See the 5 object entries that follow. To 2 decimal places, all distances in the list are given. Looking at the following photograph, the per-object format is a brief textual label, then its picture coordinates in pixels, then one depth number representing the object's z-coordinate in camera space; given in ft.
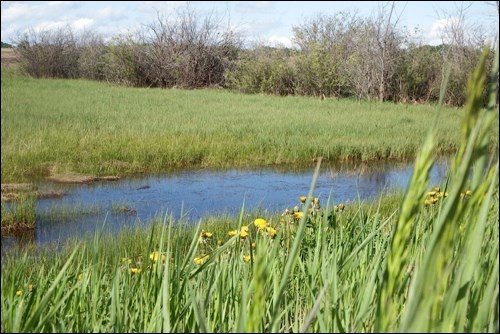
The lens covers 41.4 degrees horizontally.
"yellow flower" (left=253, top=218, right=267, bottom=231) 8.58
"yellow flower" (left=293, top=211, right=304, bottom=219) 10.56
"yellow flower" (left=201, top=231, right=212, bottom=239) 10.50
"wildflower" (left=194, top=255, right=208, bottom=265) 7.70
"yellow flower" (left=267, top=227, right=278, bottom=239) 9.08
